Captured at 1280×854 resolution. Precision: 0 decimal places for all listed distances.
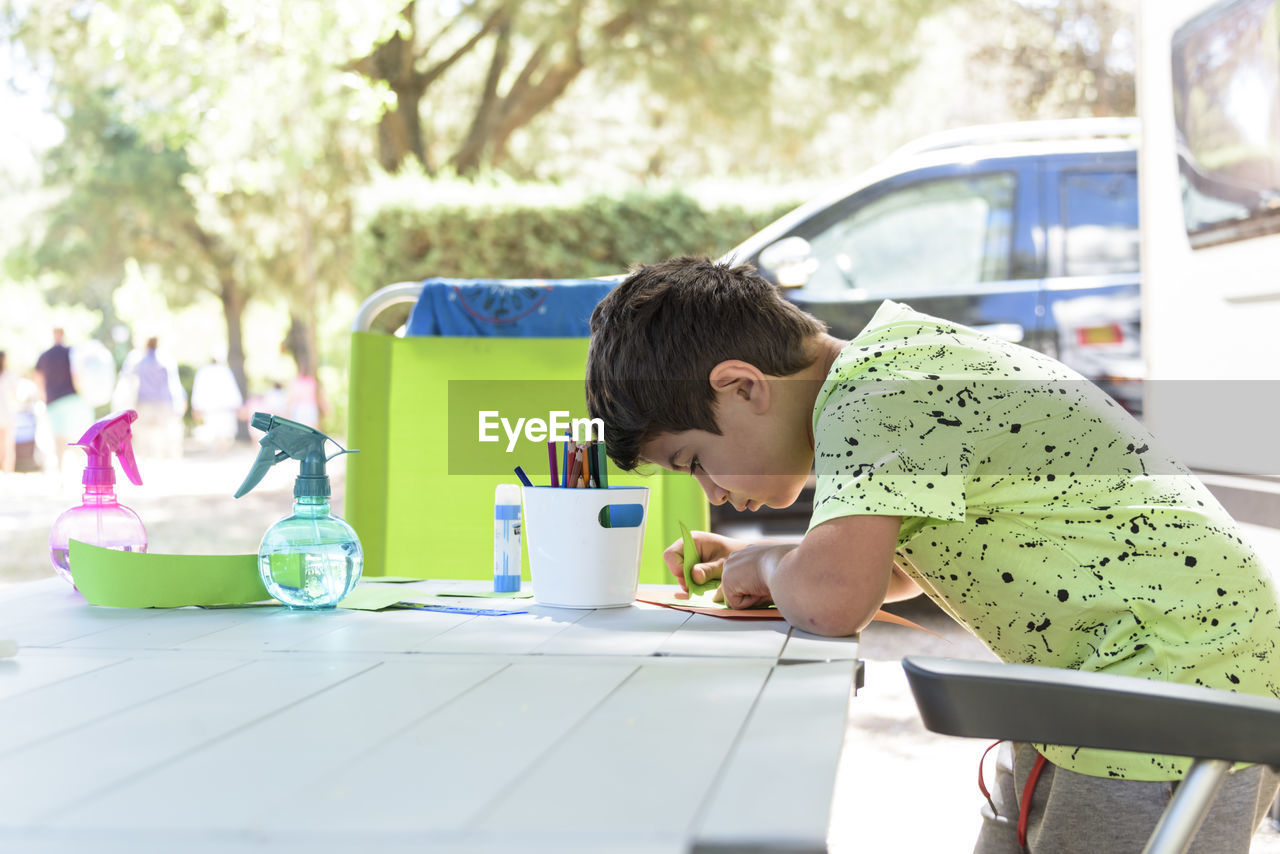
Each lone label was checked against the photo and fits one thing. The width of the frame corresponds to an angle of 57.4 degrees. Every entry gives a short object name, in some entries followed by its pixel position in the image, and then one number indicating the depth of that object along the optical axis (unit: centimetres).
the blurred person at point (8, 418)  1038
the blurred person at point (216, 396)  1458
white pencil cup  143
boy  122
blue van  480
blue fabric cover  230
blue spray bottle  140
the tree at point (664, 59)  1116
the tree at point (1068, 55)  1548
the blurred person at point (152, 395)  1120
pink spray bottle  149
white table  62
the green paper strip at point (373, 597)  143
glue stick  162
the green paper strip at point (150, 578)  141
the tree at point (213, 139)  789
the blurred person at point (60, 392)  984
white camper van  273
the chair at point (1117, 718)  81
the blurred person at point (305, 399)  1377
